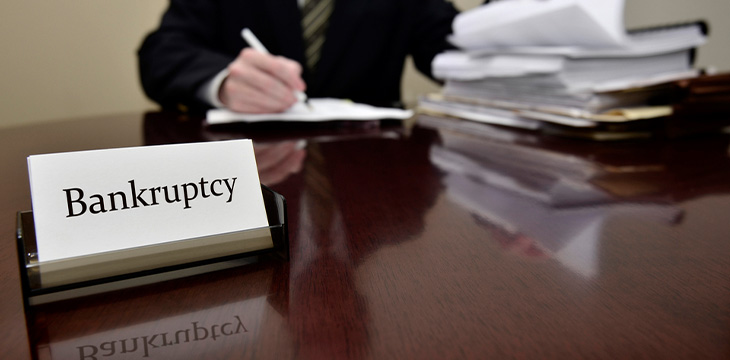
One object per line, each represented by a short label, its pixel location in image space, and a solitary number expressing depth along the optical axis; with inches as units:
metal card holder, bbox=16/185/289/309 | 7.0
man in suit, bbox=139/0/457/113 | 36.0
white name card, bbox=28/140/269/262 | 7.1
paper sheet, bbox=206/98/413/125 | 27.8
